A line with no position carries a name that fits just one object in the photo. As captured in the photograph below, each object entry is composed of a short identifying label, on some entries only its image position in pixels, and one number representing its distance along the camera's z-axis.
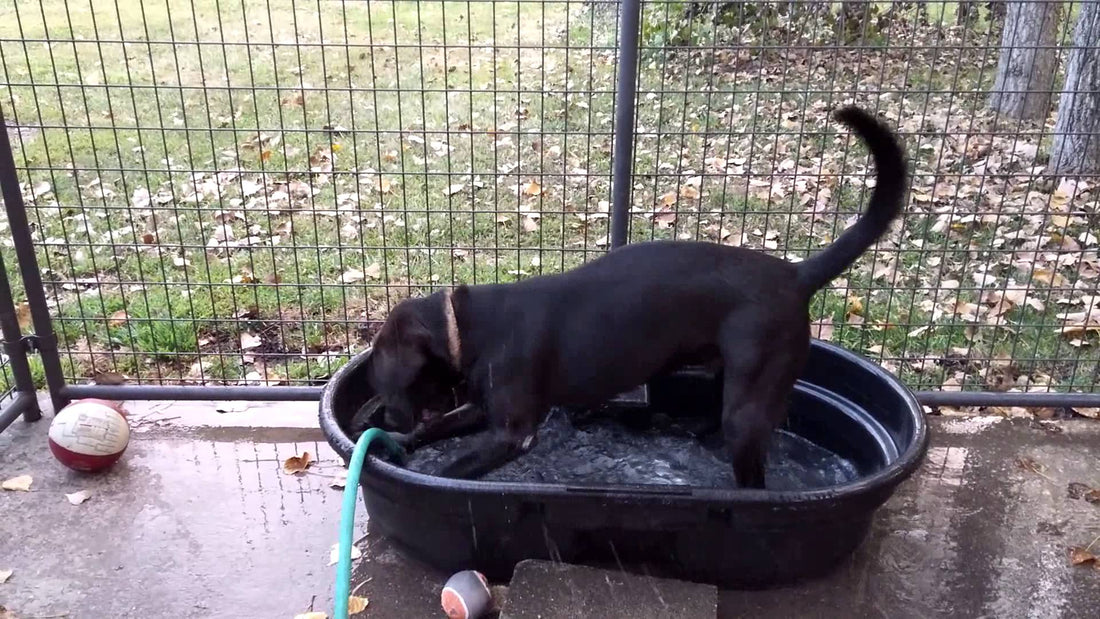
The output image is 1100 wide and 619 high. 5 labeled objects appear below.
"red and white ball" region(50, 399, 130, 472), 3.09
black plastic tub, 2.47
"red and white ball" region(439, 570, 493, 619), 2.51
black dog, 2.62
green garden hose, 2.21
